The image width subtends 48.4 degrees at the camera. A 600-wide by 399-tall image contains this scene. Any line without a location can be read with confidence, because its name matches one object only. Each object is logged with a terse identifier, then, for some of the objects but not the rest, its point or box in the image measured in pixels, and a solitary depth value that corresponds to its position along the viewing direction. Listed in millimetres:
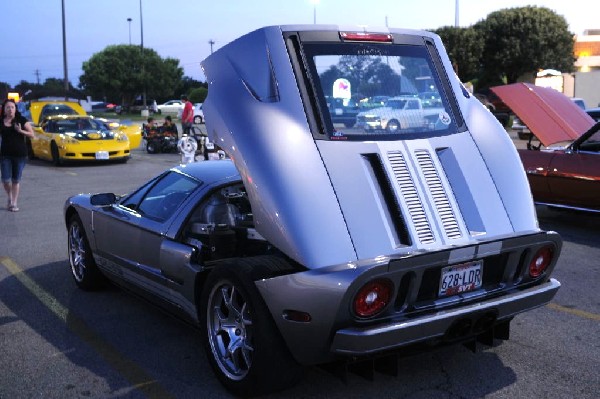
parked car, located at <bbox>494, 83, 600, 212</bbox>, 7906
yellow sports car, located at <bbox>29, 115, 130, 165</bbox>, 17311
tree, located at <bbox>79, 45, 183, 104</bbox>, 68750
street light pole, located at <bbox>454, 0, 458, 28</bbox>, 49000
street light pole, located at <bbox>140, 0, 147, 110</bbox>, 64588
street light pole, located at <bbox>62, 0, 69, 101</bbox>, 37844
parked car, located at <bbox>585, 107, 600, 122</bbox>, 14594
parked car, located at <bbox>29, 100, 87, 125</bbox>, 21339
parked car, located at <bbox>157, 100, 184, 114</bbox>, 59438
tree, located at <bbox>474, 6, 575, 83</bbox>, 50281
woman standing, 10055
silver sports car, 3279
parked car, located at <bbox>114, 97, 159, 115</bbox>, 60906
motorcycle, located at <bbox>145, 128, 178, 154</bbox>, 20781
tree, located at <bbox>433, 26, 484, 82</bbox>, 50281
